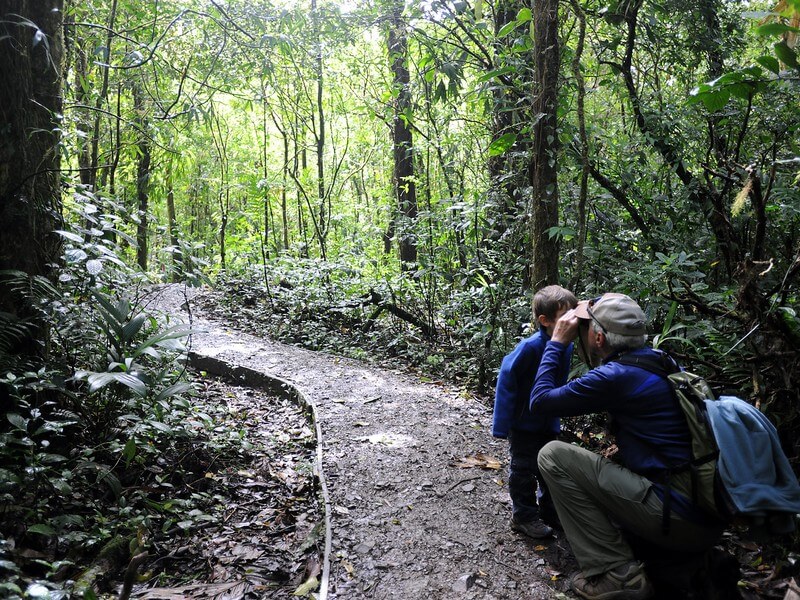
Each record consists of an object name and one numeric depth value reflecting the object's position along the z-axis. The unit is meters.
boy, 4.05
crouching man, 3.09
